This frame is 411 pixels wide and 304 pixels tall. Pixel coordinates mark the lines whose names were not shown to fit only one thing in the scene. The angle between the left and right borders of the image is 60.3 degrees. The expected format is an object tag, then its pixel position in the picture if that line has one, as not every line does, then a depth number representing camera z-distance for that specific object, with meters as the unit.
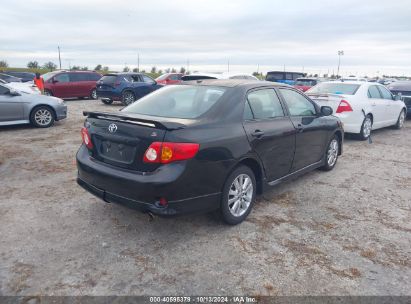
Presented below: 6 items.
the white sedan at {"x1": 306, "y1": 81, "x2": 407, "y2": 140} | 8.62
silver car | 9.46
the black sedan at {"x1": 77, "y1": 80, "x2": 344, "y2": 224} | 3.29
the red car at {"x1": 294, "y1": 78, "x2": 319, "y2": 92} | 18.37
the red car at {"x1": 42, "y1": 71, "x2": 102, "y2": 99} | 17.48
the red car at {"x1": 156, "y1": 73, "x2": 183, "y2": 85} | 19.34
